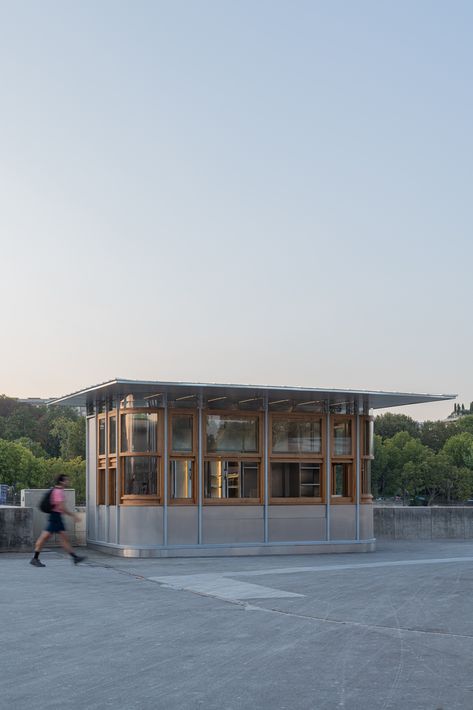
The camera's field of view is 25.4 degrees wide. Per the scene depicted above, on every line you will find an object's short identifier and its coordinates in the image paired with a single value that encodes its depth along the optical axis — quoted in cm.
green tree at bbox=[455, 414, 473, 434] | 14676
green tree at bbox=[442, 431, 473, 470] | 12850
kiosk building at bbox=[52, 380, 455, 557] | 2280
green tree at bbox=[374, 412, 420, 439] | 14475
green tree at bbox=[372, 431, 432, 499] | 12331
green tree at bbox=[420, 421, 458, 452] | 14538
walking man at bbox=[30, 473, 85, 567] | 1895
